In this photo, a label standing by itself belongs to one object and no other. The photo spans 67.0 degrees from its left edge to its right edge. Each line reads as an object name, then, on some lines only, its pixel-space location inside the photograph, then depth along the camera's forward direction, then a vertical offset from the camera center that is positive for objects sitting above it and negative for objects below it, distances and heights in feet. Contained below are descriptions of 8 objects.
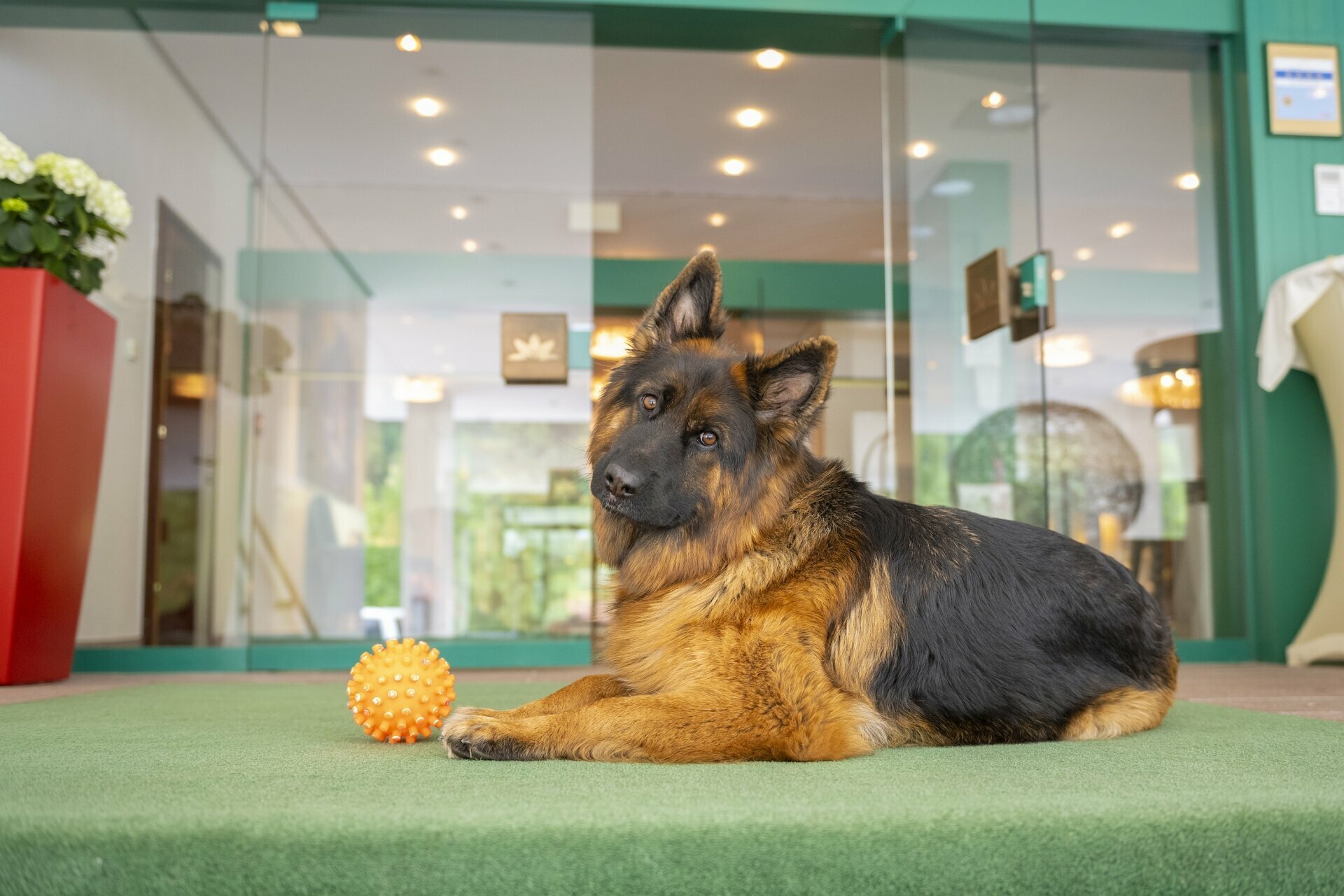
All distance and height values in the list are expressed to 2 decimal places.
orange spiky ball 7.57 -1.27
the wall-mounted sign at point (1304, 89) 19.35 +8.31
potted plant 13.19 +1.77
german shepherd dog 7.16 -0.52
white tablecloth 16.75 +3.55
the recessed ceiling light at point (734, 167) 28.66 +10.09
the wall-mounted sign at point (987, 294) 17.10 +3.96
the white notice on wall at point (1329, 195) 19.22 +6.19
